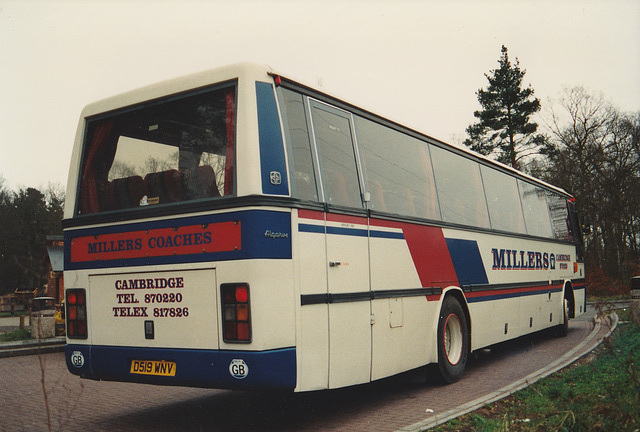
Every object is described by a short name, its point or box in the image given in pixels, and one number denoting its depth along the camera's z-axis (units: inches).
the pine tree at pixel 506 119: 1579.7
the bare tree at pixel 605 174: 1473.9
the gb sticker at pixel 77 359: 255.3
